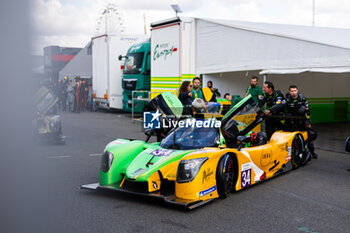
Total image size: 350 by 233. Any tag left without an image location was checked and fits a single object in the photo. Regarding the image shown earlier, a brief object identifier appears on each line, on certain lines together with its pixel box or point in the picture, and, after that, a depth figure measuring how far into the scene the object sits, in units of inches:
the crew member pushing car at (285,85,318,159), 319.9
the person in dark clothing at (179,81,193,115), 360.0
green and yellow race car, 195.3
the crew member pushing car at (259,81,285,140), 331.9
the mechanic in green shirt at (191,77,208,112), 379.1
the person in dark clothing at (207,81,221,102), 452.4
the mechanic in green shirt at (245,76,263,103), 387.2
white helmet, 271.0
